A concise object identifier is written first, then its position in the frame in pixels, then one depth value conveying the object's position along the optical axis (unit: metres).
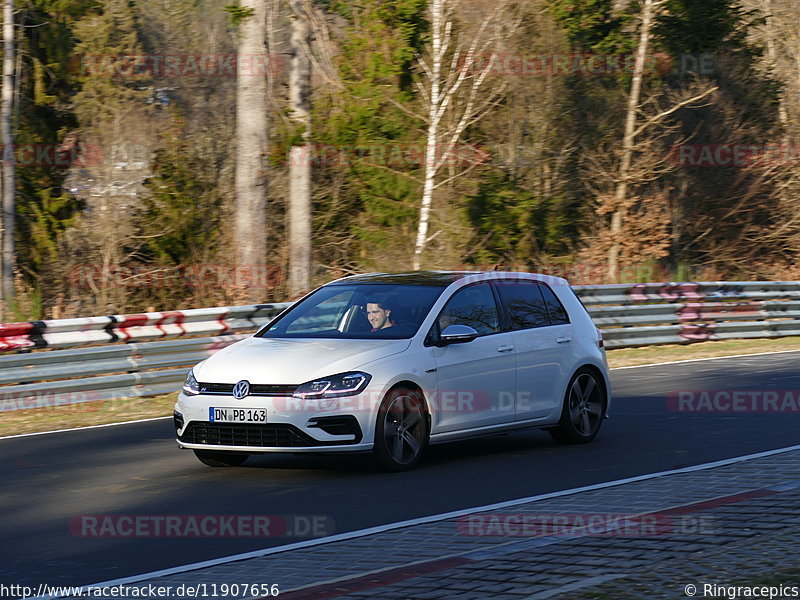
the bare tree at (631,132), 32.25
